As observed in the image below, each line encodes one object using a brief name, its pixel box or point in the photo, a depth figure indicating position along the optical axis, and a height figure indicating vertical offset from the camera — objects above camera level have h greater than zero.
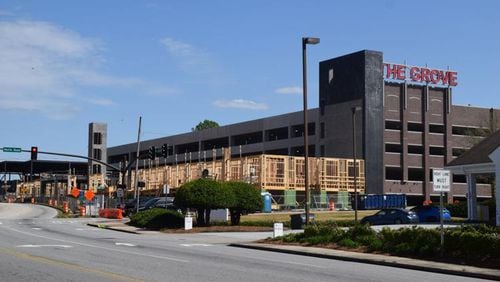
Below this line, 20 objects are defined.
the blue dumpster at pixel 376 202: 74.56 -0.30
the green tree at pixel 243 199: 39.44 -0.04
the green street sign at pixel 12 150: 52.00 +3.55
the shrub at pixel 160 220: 40.38 -1.32
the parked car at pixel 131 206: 58.92 -0.75
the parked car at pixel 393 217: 45.50 -1.18
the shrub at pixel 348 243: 24.30 -1.58
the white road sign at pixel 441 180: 20.11 +0.58
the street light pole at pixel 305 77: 28.37 +5.28
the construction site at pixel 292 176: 74.50 +2.63
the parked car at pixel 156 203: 55.62 -0.45
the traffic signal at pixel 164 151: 50.14 +3.44
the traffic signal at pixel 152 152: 50.03 +3.34
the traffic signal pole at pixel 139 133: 56.18 +5.57
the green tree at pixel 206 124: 158.29 +17.20
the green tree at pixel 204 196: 38.19 +0.12
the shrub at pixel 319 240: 25.86 -1.56
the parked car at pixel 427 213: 47.84 -0.94
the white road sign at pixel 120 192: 57.62 +0.46
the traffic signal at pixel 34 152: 51.25 +3.33
